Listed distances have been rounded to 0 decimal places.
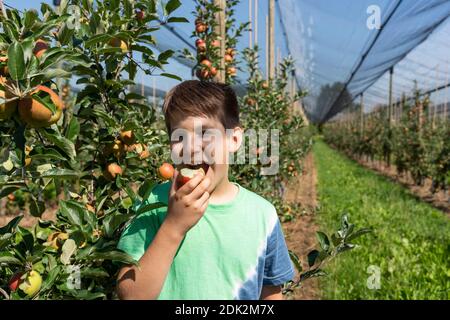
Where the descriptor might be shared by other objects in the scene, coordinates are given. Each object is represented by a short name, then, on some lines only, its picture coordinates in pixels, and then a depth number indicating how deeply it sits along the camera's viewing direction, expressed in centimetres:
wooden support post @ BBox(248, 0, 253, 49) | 356
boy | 82
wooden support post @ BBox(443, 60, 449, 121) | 1049
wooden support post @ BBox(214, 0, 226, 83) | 212
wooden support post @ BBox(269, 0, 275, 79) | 488
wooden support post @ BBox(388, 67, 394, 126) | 1242
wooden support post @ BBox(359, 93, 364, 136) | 1566
